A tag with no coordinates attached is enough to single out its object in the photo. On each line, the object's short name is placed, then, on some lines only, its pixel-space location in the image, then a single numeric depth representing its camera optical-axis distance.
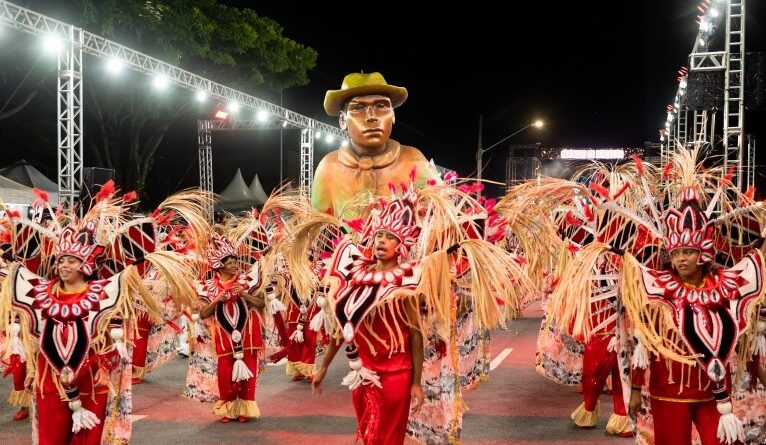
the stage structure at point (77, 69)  11.72
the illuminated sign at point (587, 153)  40.69
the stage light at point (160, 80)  15.21
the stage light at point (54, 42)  12.00
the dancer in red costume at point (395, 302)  4.93
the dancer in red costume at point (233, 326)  7.88
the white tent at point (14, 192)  17.19
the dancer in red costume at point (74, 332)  5.20
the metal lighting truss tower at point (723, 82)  11.69
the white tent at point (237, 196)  25.83
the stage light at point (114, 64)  13.66
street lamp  26.56
